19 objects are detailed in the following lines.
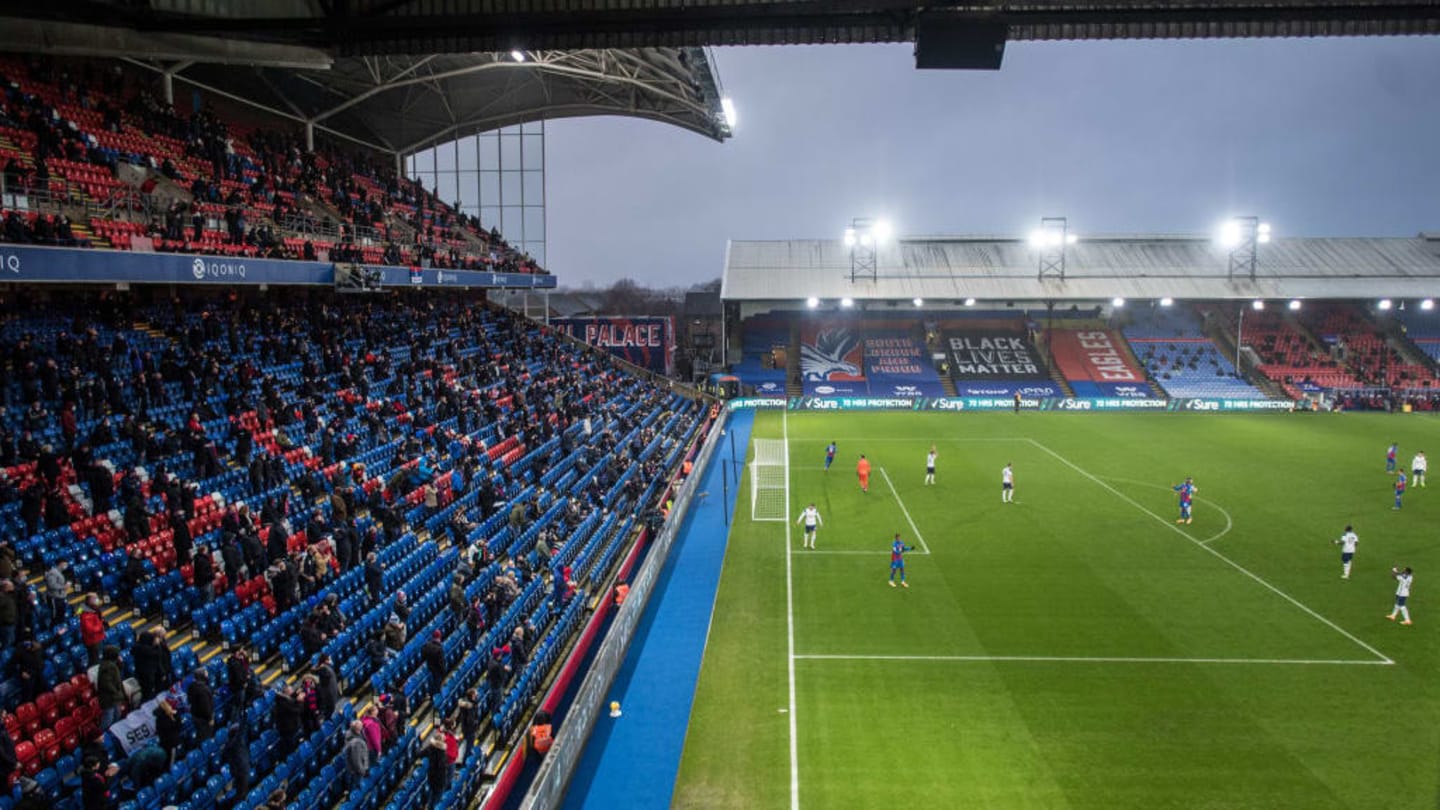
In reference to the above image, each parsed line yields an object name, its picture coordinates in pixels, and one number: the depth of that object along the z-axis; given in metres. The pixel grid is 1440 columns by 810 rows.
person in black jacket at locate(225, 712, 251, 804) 8.65
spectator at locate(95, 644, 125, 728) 8.71
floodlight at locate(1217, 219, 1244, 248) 55.47
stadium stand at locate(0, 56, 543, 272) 15.93
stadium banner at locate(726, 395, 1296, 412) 48.78
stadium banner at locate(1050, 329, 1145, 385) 52.88
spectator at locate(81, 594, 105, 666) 9.50
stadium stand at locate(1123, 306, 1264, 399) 50.84
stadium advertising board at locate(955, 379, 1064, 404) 50.94
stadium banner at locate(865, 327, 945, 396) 52.31
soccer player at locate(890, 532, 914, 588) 18.28
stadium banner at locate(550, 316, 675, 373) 50.09
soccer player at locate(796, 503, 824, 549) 21.50
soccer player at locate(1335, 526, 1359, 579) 18.61
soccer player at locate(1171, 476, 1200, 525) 23.47
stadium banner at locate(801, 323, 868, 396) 53.03
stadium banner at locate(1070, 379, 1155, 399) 50.72
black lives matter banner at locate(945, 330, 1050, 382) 53.50
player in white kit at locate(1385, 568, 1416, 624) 15.72
